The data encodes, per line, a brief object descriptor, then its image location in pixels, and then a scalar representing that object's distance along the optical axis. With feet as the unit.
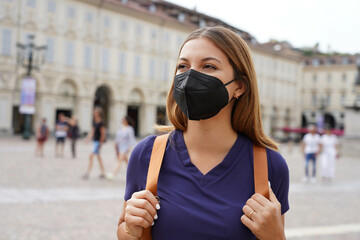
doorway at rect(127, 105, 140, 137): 144.63
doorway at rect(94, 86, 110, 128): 133.69
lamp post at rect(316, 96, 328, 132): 165.43
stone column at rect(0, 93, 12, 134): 108.06
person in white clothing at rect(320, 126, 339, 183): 43.60
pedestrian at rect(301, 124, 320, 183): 42.32
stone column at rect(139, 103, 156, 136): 142.31
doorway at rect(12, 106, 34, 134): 118.11
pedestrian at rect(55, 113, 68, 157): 57.00
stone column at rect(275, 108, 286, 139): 192.03
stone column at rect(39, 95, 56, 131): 115.14
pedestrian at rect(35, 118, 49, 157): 55.67
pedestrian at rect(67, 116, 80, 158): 57.00
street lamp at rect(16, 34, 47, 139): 87.25
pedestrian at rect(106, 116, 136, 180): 37.58
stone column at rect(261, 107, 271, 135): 188.71
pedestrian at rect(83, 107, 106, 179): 36.01
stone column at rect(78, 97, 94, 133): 124.06
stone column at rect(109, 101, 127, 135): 133.18
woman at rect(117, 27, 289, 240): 5.89
